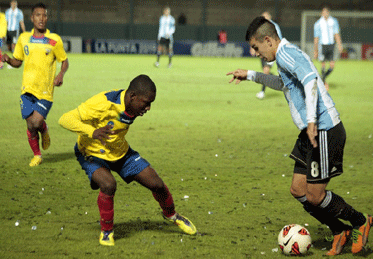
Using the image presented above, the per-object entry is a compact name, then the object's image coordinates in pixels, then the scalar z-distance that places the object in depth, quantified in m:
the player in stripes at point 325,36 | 35.19
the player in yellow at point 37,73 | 14.27
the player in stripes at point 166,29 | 49.98
